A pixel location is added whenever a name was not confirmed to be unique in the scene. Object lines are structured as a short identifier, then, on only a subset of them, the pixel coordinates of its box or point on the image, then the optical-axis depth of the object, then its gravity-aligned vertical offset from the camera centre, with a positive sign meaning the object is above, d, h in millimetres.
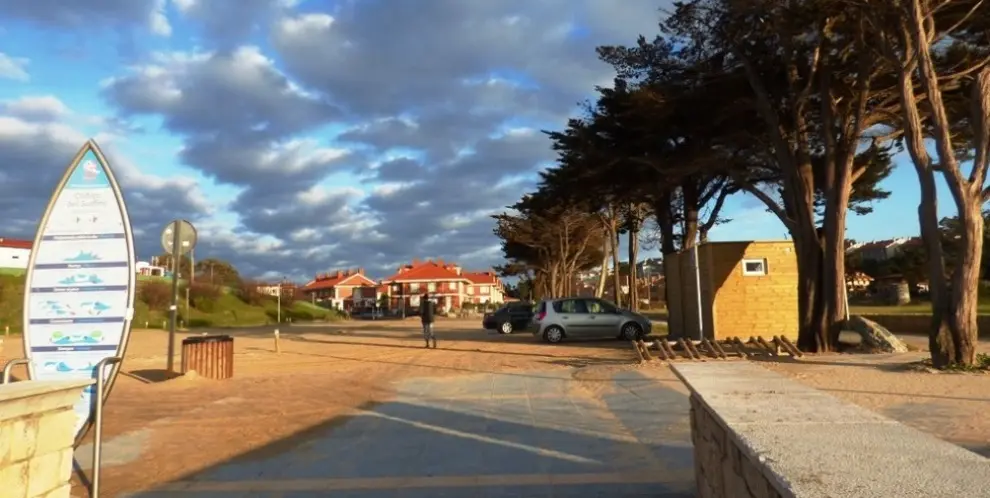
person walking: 24422 -13
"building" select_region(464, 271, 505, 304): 139750 +5002
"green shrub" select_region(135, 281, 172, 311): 59938 +2016
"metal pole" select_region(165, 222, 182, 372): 14859 +638
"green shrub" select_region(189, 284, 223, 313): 68625 +2072
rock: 17219 -653
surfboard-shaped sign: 7000 +341
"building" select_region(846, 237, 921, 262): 109431 +8749
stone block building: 22406 +568
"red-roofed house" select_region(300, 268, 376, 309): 139000 +5433
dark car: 34019 -132
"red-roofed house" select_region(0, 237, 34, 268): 81875 +7796
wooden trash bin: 14656 -690
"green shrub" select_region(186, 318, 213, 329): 58806 -211
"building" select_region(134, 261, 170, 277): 93688 +6435
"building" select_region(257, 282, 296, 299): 85581 +3350
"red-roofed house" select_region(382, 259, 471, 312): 122250 +4947
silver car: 25266 -278
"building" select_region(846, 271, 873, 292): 71669 +2602
